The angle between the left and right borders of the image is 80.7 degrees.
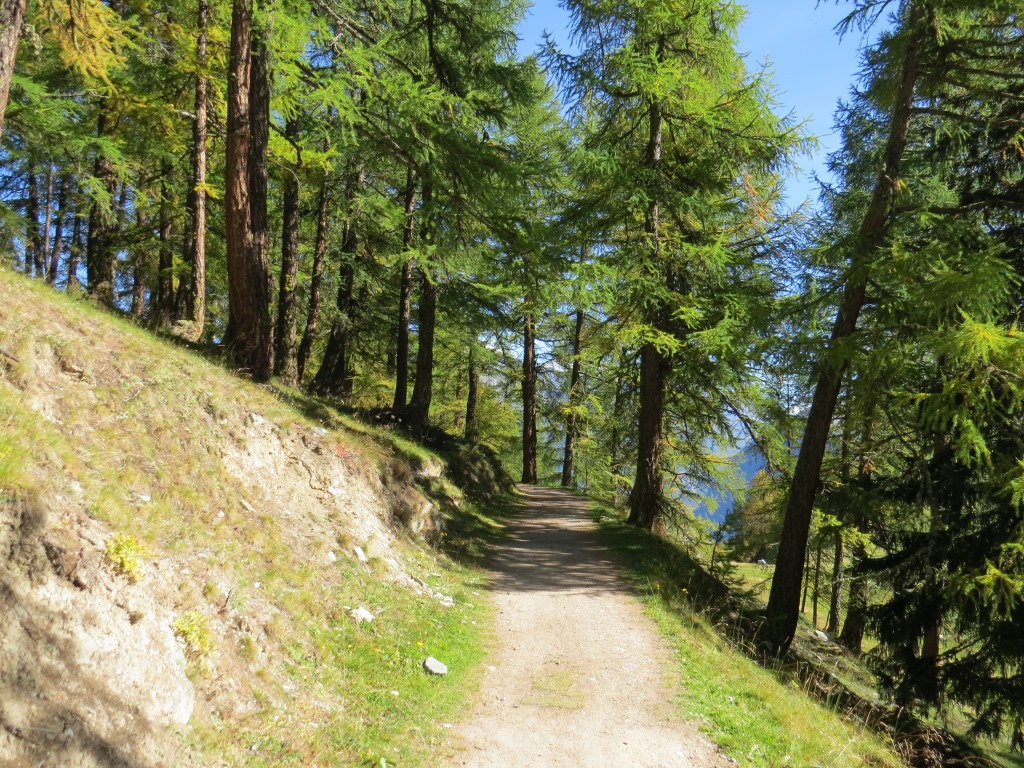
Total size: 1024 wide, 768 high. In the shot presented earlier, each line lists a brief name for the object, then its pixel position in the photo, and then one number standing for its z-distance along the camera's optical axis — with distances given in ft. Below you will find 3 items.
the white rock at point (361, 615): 21.19
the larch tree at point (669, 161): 37.01
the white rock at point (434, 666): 19.81
